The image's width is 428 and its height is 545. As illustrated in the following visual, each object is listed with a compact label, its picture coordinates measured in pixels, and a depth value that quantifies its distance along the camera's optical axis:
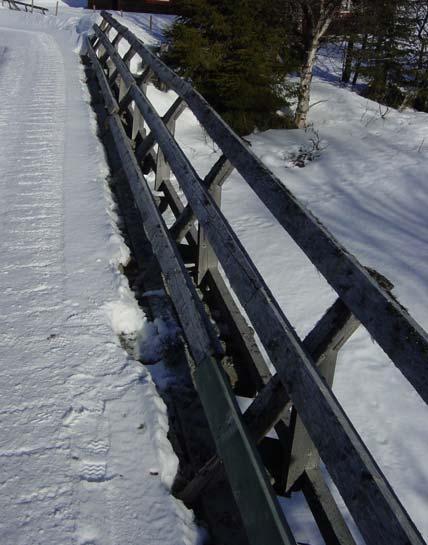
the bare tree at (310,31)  13.28
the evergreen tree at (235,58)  12.58
